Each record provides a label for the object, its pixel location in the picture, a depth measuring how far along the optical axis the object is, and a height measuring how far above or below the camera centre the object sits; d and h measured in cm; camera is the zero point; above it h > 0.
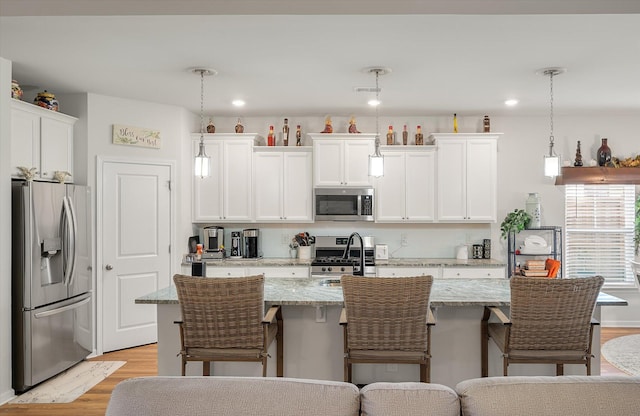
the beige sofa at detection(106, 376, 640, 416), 154 -58
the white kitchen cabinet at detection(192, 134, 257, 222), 583 +34
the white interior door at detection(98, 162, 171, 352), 504 -38
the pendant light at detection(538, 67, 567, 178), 409 +38
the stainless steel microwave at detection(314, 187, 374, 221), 577 +5
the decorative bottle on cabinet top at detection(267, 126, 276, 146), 595 +80
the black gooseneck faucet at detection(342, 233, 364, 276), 341 -35
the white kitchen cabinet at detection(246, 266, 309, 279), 560 -69
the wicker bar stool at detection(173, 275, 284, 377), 276 -61
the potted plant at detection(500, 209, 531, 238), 582 -17
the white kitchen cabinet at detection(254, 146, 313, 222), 586 +25
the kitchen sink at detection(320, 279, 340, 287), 365 -54
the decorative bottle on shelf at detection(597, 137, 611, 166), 594 +61
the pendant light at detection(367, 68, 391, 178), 412 +38
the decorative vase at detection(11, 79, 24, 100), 408 +96
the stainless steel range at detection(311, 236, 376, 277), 559 -56
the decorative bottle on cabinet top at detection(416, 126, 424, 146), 588 +80
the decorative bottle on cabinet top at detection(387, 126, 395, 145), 589 +82
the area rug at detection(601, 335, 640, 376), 451 -141
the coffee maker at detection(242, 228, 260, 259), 599 -42
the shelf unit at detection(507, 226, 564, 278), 592 -42
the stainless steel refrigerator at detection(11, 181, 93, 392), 387 -57
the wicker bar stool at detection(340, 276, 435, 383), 271 -60
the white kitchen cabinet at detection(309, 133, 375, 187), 576 +54
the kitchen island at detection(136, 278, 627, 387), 328 -90
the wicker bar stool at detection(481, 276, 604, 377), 270 -61
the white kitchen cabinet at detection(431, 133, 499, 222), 575 +35
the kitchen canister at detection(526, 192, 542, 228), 592 -4
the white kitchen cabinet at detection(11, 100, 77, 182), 404 +59
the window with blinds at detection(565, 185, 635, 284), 615 -27
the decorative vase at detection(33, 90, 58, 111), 447 +95
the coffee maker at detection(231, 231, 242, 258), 595 -43
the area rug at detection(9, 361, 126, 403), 377 -139
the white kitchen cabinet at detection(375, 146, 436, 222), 581 +27
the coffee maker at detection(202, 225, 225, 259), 581 -40
